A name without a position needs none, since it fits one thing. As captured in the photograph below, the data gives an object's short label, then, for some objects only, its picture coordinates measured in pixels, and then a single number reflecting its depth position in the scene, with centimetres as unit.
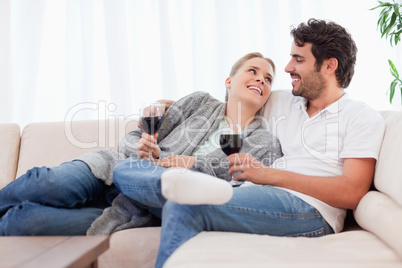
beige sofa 109
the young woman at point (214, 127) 184
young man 133
